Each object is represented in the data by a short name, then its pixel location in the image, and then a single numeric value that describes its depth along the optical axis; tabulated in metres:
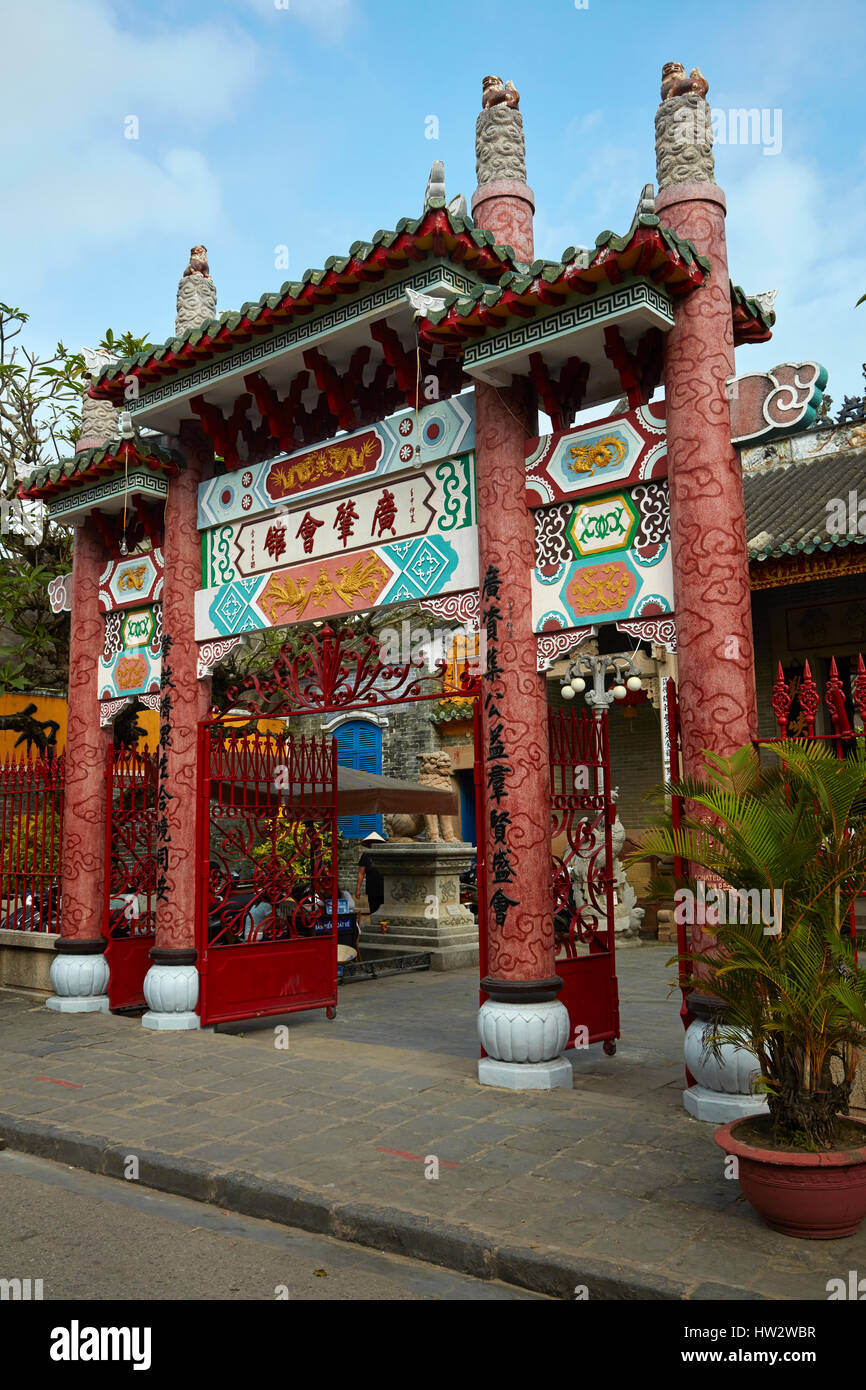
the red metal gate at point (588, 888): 7.05
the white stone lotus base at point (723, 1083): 5.51
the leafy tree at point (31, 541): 12.26
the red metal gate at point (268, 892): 8.69
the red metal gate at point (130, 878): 9.63
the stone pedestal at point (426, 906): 13.17
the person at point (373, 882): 14.36
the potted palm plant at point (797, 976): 3.96
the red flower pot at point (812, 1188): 3.90
